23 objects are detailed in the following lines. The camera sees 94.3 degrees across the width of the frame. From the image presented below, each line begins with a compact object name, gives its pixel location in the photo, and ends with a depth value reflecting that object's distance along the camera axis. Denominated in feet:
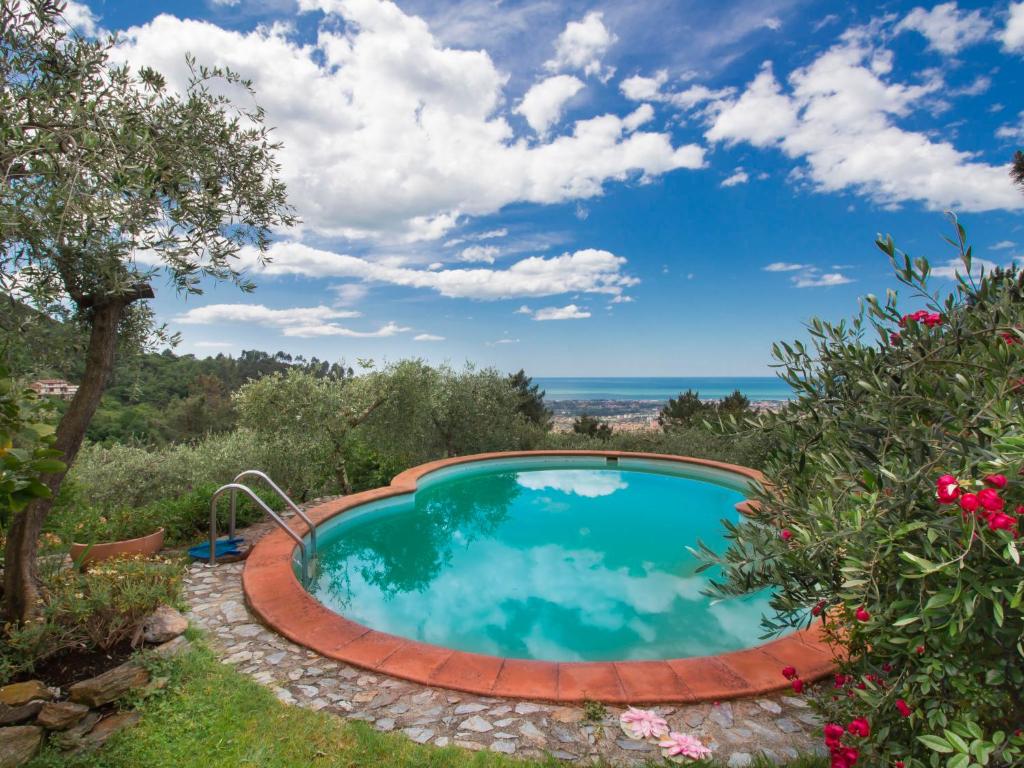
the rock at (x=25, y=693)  9.25
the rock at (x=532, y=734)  9.99
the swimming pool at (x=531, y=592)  12.20
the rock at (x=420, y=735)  9.93
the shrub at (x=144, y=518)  17.98
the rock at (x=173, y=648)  11.72
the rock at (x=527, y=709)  10.91
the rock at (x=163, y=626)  12.16
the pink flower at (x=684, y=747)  8.98
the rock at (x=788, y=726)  10.18
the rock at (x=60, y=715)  9.26
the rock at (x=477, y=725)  10.31
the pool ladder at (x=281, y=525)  17.57
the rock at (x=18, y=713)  8.98
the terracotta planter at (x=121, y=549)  16.21
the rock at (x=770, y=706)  10.84
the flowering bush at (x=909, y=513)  5.01
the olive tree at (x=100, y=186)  9.21
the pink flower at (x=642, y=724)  9.80
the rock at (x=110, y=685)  9.93
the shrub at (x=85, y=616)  10.60
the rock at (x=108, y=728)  9.28
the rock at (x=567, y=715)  10.65
